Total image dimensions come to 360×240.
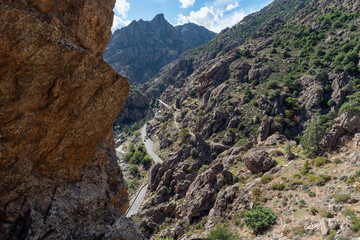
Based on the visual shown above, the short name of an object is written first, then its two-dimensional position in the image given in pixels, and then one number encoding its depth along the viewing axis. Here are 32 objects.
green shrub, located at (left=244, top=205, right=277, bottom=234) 22.58
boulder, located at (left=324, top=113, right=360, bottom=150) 28.08
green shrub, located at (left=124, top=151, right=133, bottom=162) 106.69
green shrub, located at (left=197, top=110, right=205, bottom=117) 100.12
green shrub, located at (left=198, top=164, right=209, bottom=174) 54.31
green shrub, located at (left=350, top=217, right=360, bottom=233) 14.77
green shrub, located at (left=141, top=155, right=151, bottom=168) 91.94
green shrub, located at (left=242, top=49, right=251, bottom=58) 114.31
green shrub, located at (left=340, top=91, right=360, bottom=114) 29.91
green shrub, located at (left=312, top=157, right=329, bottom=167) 27.93
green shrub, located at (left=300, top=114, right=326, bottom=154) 31.91
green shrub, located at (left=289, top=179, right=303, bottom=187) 26.52
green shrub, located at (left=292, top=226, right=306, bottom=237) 18.09
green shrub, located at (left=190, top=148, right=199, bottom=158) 63.12
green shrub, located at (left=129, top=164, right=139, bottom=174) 91.38
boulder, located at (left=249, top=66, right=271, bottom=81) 91.88
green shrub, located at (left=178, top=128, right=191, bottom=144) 87.56
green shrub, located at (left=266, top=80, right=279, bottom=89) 82.18
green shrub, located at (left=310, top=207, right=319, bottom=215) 20.45
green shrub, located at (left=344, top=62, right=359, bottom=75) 65.79
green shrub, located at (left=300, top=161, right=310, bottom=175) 28.35
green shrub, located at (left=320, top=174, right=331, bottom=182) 24.19
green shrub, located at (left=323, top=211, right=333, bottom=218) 18.57
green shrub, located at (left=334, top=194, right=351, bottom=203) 19.05
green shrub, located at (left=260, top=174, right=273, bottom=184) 30.43
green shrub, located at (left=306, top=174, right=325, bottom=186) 24.27
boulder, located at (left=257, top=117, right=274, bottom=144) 63.72
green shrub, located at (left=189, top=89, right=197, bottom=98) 130.88
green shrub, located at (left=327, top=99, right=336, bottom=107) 64.12
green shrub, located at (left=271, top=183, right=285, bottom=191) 27.70
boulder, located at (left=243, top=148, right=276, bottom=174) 35.82
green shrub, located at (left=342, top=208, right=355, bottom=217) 16.88
